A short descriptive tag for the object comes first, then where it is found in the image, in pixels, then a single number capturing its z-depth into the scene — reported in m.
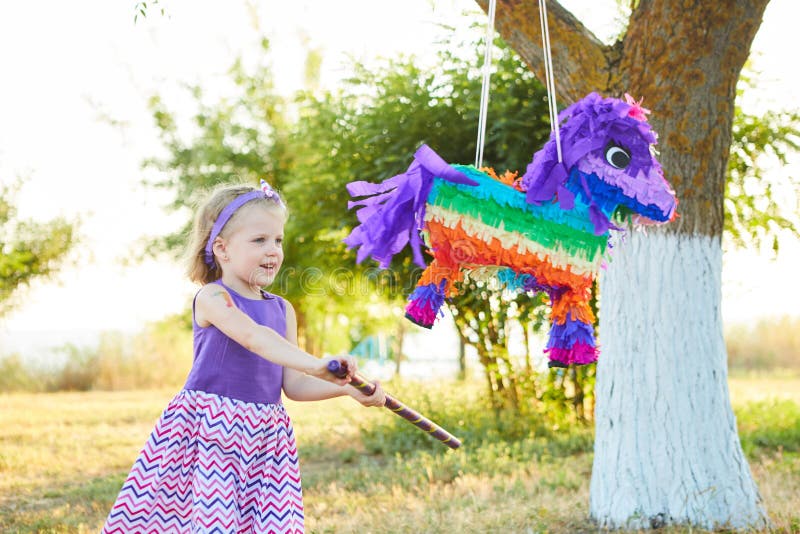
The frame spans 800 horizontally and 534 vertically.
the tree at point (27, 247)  9.75
